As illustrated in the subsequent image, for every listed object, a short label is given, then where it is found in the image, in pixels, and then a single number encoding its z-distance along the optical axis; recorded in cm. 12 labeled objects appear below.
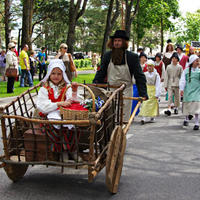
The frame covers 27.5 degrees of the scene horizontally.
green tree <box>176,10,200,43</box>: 7550
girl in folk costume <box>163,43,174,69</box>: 1425
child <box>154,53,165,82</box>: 1323
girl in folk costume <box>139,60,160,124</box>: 1027
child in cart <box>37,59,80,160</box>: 445
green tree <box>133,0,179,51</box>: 3941
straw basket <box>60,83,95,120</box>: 438
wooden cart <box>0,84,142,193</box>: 417
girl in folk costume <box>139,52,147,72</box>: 1198
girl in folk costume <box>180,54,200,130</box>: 948
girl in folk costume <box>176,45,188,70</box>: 1436
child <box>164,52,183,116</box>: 1170
